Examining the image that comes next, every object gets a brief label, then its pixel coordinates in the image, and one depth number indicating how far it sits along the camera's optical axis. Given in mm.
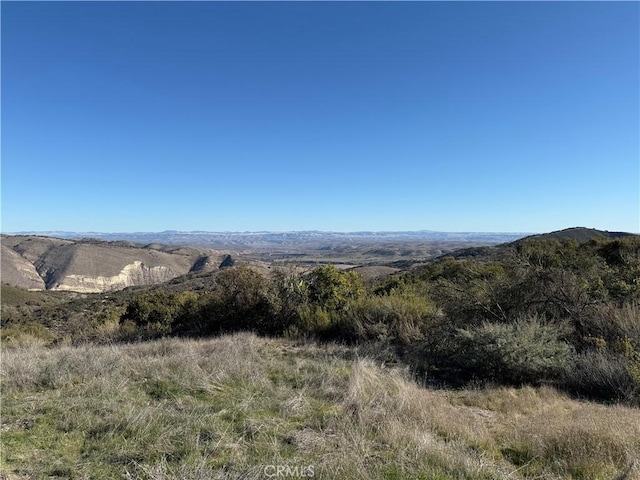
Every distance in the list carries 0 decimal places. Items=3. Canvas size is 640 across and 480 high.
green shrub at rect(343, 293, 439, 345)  10453
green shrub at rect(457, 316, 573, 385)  7320
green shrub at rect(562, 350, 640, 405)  6207
